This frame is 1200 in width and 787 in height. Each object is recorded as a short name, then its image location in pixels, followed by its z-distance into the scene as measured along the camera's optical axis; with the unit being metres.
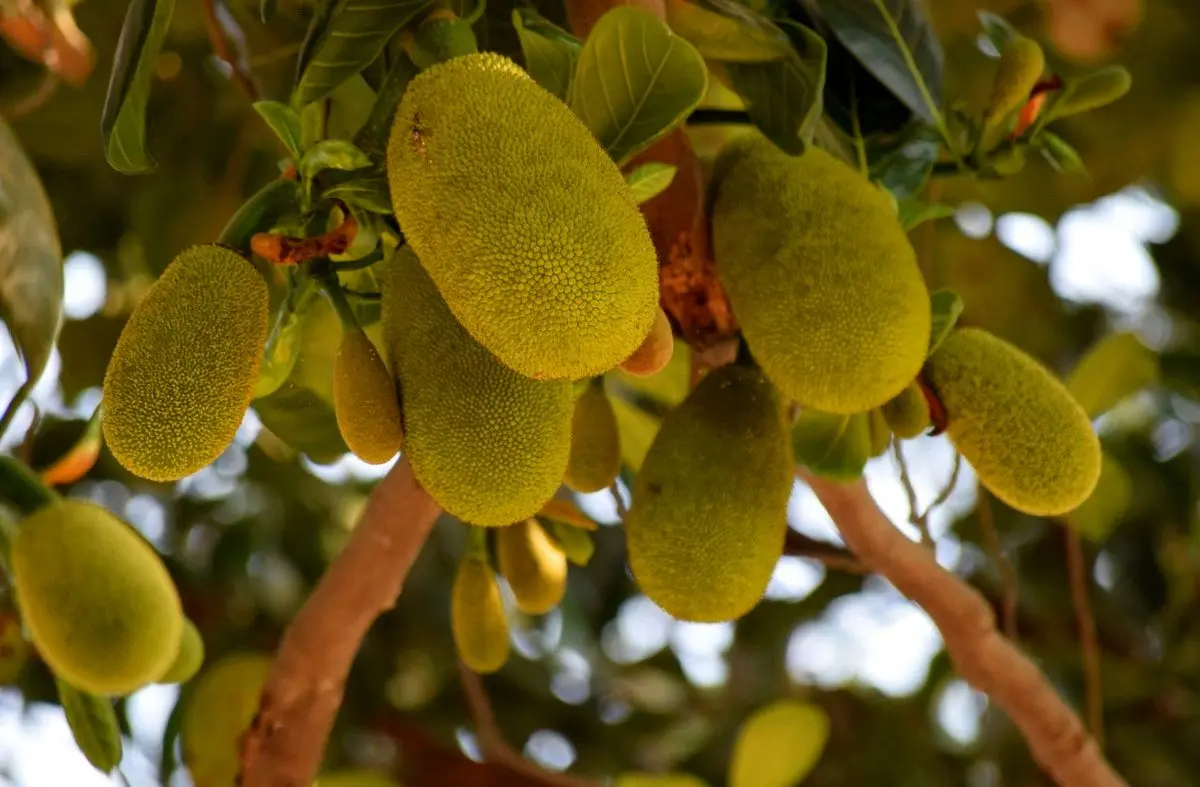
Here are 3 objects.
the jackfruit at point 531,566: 1.78
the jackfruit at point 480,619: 1.80
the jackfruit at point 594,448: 1.68
